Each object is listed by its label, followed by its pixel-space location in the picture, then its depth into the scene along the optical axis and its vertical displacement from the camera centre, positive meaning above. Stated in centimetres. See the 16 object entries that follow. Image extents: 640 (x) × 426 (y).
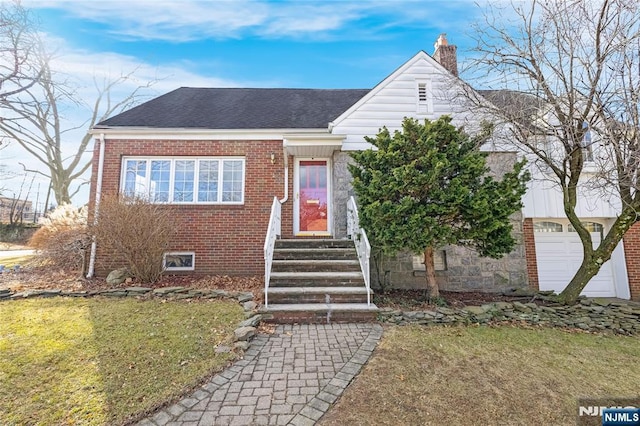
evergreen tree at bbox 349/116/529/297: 519 +86
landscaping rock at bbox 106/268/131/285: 677 -88
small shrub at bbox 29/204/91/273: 775 -1
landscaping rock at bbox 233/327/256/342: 391 -133
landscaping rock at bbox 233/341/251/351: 371 -140
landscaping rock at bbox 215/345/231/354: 359 -142
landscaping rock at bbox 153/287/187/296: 591 -106
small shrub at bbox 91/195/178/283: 639 +19
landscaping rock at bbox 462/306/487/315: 514 -133
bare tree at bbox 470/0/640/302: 526 +303
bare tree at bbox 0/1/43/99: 573 +423
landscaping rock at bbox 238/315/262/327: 435 -129
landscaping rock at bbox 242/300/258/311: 498 -119
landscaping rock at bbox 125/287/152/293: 600 -106
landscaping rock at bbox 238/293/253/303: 551 -113
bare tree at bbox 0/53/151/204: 1641 +562
